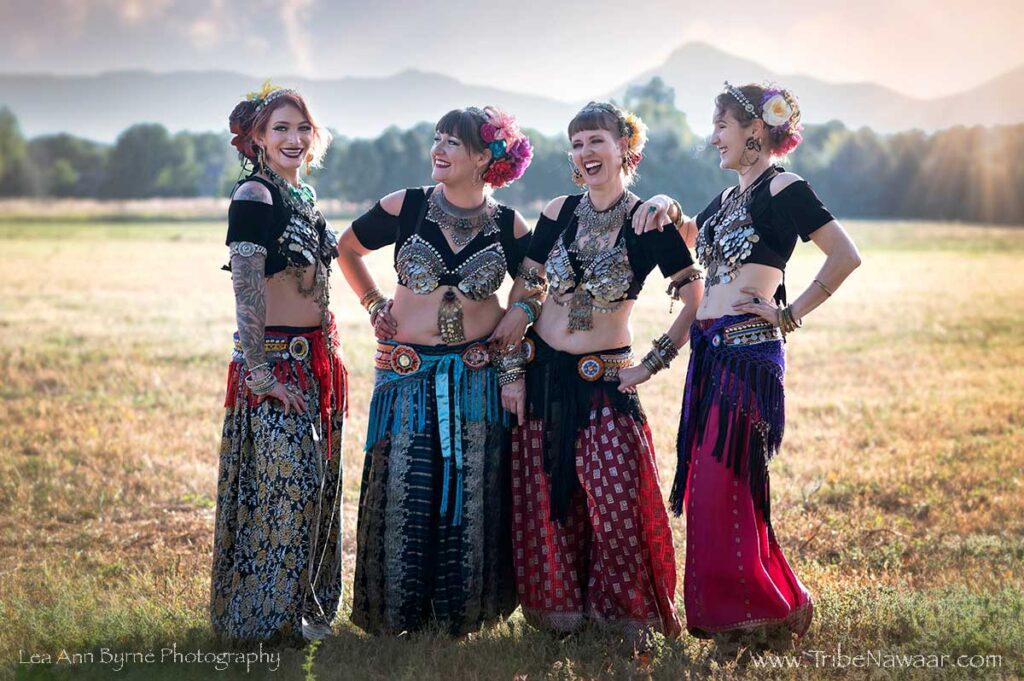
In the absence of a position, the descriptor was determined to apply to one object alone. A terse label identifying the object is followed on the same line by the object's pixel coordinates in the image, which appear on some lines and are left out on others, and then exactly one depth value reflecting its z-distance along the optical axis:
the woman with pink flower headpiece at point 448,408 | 5.15
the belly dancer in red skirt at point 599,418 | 5.05
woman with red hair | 4.87
